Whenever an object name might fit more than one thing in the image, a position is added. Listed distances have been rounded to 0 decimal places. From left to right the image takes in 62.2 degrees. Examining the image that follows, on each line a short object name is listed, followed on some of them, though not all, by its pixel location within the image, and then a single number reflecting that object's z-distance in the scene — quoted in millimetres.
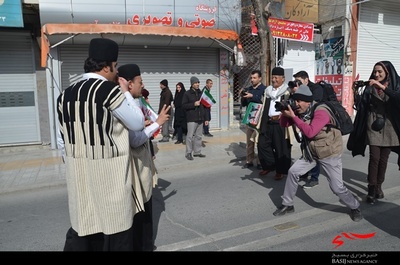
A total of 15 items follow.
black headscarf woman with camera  4152
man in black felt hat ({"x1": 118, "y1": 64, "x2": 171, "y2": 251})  2863
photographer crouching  3670
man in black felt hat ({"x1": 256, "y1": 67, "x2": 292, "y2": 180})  5594
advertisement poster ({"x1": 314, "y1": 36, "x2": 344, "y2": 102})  12969
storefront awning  8414
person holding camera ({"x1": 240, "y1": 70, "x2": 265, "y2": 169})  5950
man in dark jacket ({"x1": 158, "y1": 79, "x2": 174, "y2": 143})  9172
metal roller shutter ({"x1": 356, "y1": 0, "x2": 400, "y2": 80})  13305
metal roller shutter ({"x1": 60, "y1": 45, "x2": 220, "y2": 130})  9375
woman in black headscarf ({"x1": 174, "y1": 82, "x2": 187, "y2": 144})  9484
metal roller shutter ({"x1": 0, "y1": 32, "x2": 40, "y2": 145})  8898
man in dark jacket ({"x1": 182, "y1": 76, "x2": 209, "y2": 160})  7367
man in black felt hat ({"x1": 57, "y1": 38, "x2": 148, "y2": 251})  2287
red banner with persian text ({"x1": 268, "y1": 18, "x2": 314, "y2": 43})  11742
